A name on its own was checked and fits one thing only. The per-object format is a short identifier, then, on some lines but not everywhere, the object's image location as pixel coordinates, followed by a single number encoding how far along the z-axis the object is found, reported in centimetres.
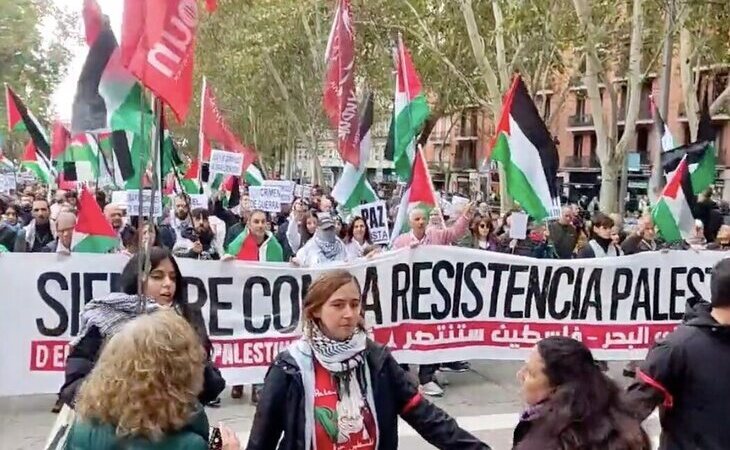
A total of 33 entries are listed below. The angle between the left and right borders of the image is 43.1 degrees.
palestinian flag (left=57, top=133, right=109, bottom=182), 1546
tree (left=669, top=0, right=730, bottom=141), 1608
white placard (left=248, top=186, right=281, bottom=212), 1373
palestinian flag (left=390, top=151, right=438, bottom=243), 843
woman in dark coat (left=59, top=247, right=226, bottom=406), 328
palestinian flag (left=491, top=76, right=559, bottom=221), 727
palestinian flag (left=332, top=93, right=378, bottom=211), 975
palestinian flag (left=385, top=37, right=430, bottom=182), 978
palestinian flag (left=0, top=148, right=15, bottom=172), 2345
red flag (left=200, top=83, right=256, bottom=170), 1544
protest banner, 617
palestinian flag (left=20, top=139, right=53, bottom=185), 1848
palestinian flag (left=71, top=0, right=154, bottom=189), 603
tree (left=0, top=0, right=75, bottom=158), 3281
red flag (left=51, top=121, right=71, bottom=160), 1616
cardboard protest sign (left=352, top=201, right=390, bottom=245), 936
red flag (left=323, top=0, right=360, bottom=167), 1011
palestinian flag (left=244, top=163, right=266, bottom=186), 1708
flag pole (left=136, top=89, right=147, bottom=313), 360
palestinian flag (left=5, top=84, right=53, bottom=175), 1477
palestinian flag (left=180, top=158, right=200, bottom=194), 1902
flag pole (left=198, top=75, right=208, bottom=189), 1539
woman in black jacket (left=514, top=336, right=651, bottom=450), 227
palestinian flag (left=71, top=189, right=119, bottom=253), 730
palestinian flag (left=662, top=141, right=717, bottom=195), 1027
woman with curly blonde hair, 221
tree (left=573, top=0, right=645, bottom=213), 1482
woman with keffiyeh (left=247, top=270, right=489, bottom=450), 298
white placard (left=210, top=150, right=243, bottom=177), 1460
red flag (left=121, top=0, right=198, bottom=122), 436
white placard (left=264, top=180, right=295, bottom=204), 1421
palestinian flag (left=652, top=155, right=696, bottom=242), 869
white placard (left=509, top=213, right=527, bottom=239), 1005
